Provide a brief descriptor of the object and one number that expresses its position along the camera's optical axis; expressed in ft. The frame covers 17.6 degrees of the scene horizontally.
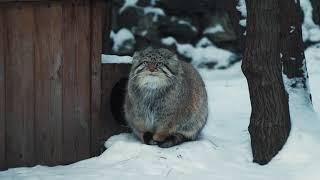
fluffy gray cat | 28.38
